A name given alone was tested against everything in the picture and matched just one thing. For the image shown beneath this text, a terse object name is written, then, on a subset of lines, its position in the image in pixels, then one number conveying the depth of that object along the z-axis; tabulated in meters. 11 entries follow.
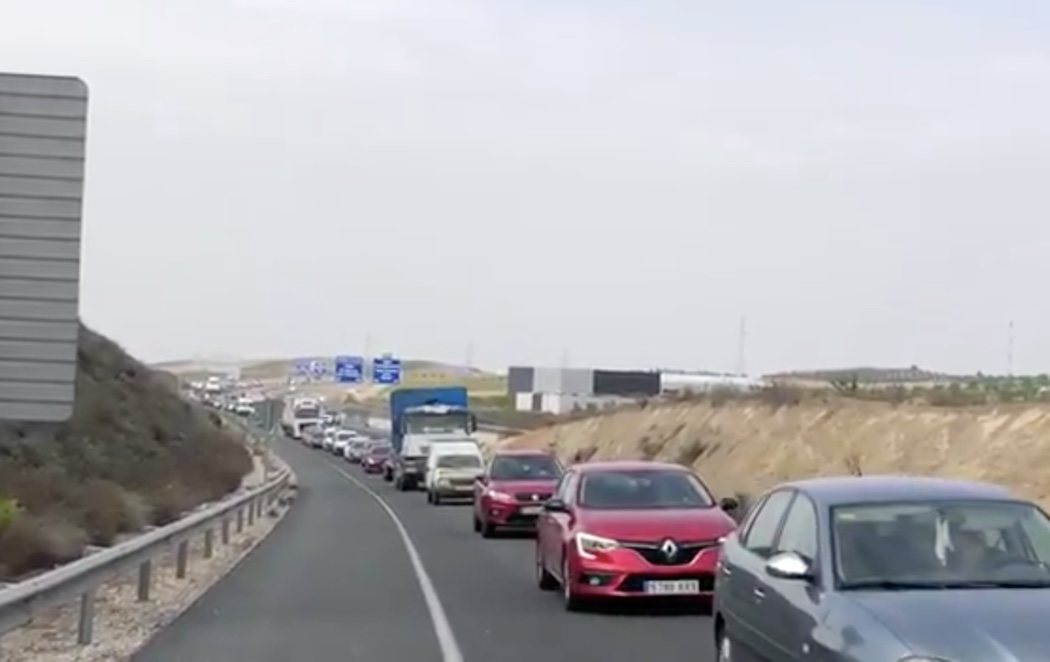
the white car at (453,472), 51.91
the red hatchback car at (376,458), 81.44
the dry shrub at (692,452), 67.44
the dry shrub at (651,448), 72.44
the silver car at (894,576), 8.86
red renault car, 18.22
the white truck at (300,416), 137.12
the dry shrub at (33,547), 22.75
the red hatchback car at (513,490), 34.88
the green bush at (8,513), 23.64
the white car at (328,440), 113.50
